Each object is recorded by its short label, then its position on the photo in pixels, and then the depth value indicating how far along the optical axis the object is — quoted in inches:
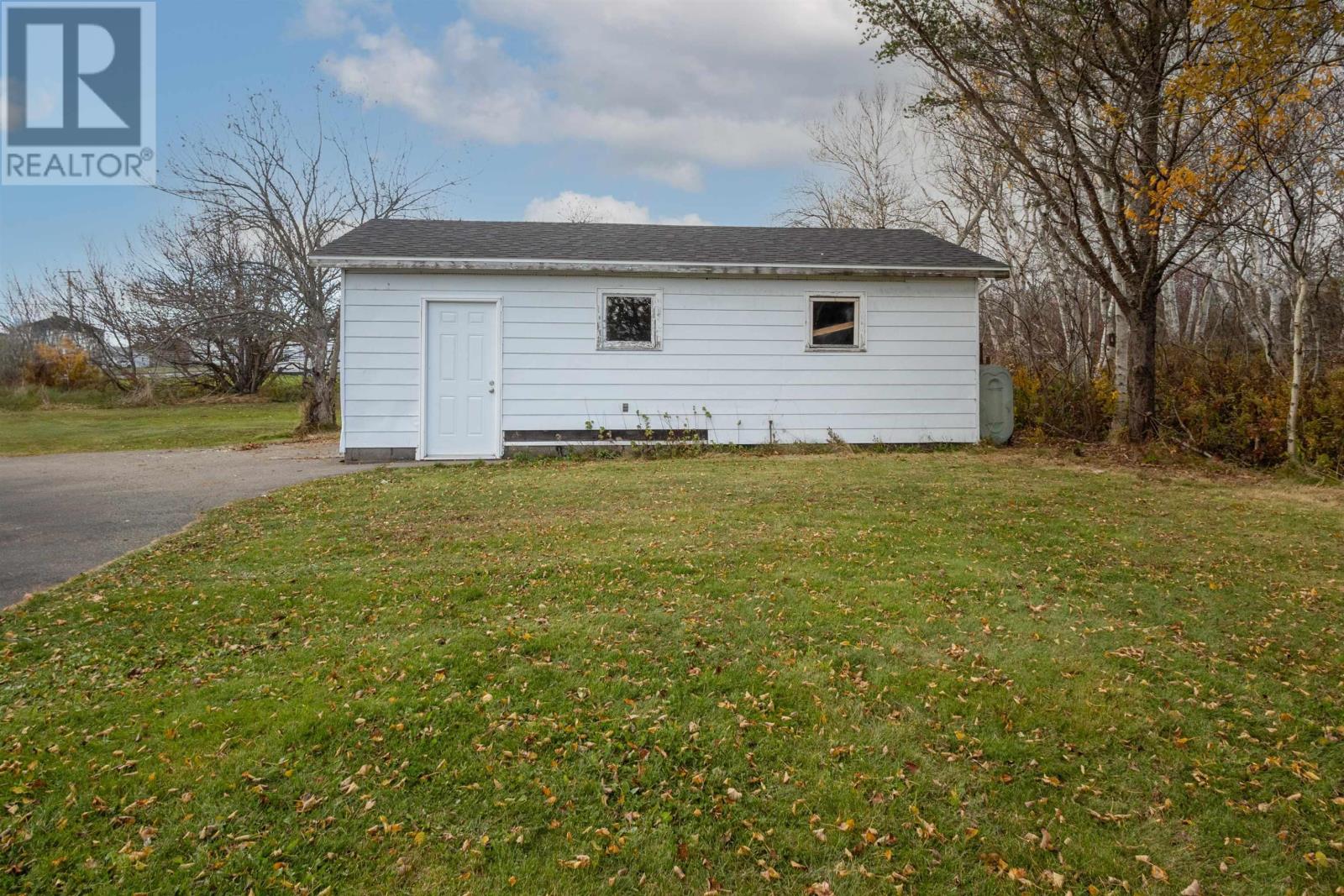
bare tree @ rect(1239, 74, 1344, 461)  315.0
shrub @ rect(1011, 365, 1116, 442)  459.5
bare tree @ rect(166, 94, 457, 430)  624.1
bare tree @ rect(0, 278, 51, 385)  917.2
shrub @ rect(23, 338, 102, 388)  919.0
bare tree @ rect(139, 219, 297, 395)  604.1
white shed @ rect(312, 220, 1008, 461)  413.4
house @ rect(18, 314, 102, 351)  915.4
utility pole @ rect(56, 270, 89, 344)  917.8
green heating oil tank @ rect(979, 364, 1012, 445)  468.1
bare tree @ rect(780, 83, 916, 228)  877.8
